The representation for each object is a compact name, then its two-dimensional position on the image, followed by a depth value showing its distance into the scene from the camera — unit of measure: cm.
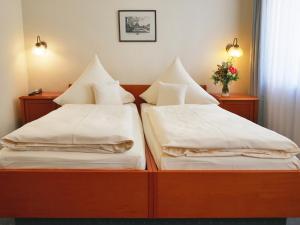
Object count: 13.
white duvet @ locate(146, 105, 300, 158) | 181
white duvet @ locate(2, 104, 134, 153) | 182
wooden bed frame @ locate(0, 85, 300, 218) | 171
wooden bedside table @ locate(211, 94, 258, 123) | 353
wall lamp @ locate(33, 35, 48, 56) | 371
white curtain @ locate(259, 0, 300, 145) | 293
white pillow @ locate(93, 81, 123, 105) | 336
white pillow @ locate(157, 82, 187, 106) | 333
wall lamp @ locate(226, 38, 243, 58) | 375
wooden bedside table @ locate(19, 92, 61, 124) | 353
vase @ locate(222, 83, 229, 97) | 369
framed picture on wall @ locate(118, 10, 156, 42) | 382
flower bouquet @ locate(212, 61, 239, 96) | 364
